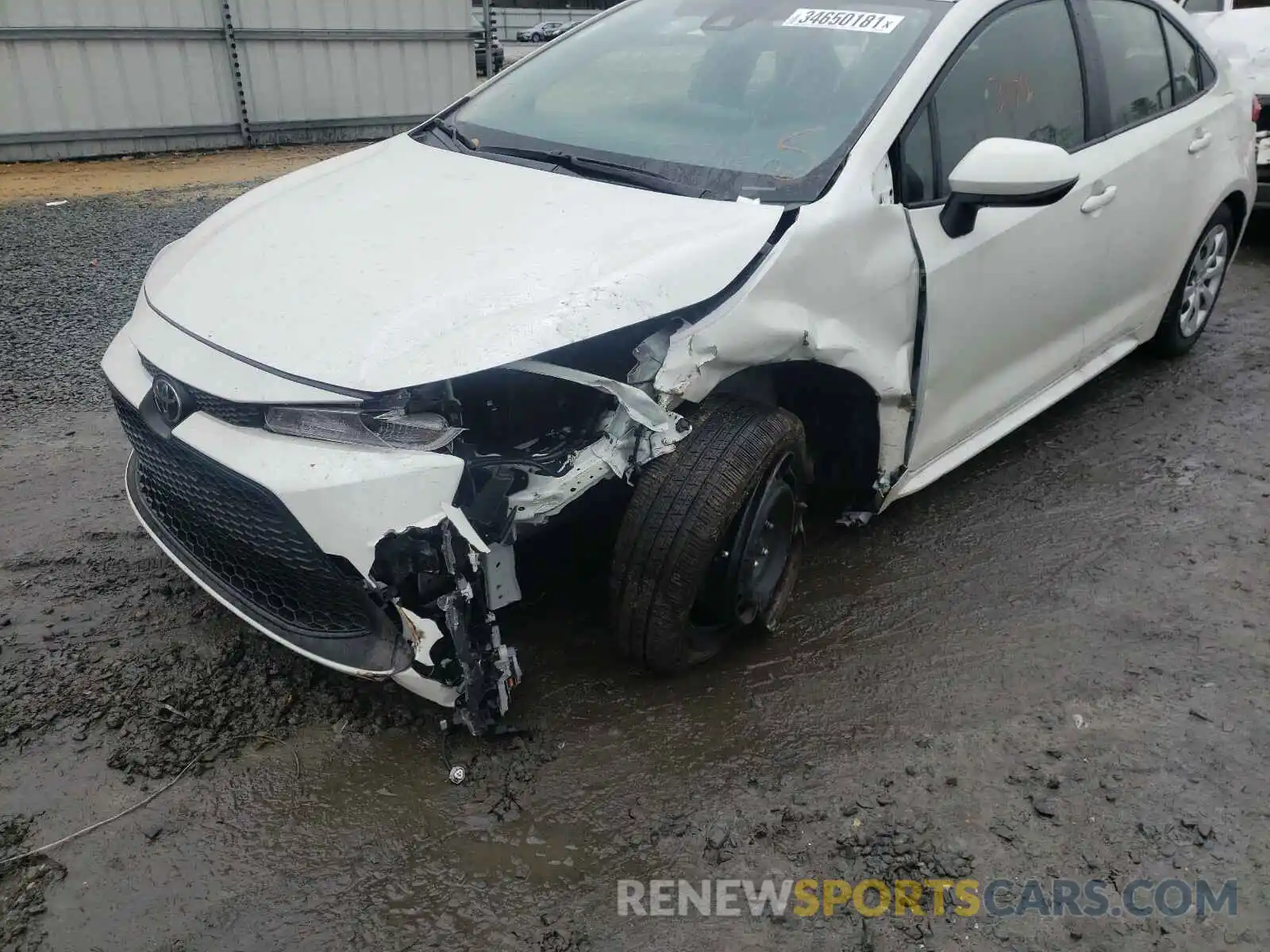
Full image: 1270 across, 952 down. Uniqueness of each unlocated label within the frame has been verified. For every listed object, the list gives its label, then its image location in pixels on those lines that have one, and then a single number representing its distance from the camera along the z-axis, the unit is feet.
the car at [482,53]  41.04
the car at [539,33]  116.37
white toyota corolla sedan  6.81
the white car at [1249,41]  19.99
